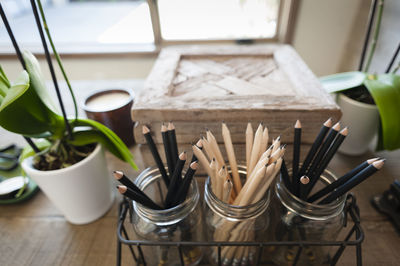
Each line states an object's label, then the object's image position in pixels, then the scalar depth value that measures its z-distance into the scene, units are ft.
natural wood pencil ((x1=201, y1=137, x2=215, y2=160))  0.67
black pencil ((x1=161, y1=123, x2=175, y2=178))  0.68
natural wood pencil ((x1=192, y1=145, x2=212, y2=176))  0.64
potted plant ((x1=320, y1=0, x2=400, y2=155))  1.06
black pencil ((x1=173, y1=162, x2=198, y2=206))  0.62
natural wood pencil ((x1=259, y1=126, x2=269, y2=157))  0.69
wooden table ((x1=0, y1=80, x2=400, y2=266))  0.92
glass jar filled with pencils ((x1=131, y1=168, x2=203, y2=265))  0.72
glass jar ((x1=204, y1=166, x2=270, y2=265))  0.70
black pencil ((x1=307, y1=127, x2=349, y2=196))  0.66
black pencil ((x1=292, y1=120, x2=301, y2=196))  0.70
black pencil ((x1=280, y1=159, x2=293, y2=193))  0.73
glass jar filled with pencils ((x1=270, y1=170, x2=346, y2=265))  0.71
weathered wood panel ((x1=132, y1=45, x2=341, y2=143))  0.92
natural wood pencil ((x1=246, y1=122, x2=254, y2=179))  0.73
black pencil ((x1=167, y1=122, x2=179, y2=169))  0.69
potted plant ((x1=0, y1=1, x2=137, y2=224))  0.78
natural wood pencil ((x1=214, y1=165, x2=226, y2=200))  0.64
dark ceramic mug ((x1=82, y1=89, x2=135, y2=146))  1.24
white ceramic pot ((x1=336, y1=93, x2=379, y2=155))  1.18
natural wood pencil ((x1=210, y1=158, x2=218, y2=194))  0.64
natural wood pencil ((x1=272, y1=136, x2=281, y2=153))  0.65
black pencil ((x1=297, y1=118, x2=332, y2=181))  0.68
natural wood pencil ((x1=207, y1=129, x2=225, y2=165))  0.69
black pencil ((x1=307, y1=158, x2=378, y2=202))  0.64
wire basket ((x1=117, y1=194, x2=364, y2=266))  0.69
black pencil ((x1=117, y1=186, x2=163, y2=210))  0.59
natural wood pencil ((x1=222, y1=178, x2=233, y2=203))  0.64
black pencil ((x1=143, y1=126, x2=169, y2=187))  0.69
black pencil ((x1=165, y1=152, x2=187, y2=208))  0.64
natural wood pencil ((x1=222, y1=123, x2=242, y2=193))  0.73
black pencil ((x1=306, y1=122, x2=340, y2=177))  0.68
